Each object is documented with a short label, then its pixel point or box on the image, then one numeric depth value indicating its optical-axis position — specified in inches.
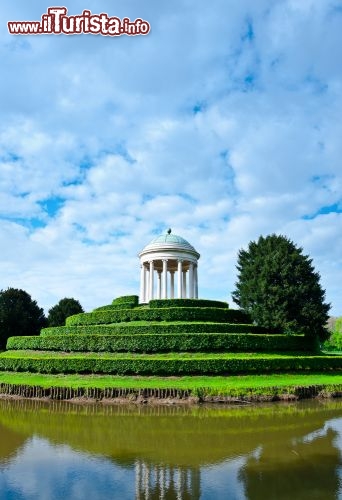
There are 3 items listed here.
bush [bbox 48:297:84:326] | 2974.9
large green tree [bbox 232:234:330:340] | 1592.0
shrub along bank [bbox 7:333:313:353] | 1310.3
